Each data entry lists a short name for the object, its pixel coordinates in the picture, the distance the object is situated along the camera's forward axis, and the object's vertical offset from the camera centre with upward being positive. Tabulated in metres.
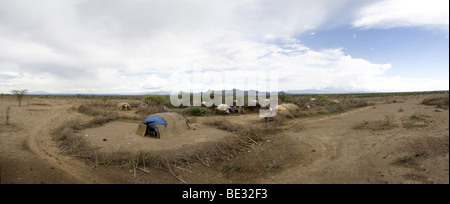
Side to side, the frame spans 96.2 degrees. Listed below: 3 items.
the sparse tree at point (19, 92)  24.30 +0.95
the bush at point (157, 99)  26.40 +0.03
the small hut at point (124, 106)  21.84 -0.72
